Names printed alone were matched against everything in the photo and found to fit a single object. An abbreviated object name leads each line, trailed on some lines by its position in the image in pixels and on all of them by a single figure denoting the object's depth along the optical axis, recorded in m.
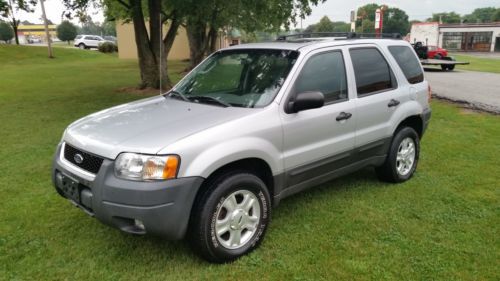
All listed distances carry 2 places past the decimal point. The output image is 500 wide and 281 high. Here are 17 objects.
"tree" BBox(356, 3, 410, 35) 103.85
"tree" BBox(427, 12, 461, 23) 124.56
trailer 24.77
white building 64.75
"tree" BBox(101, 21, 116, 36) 119.44
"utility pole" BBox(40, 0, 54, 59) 32.57
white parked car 51.31
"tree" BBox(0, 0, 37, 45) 9.14
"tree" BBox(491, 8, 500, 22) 112.12
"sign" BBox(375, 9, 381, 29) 23.59
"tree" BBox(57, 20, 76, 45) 73.62
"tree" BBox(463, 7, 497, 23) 131.98
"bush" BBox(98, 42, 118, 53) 46.38
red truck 27.25
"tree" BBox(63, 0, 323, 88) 12.45
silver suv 3.20
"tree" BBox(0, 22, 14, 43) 67.88
